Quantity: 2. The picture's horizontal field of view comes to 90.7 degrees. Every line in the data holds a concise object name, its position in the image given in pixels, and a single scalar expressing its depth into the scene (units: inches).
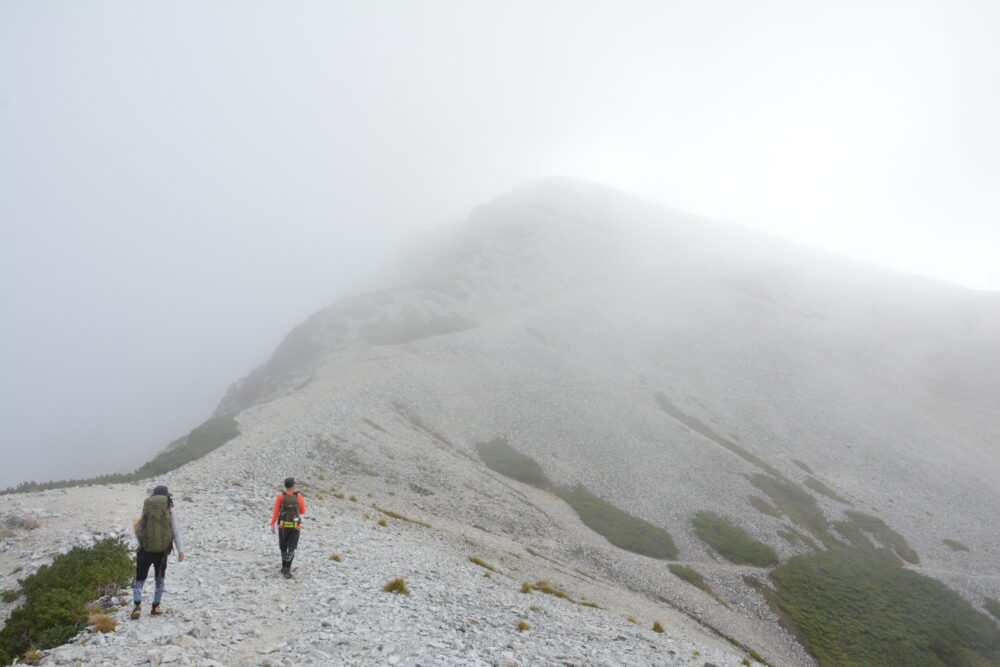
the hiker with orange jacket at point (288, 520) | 710.5
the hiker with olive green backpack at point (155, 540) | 544.1
